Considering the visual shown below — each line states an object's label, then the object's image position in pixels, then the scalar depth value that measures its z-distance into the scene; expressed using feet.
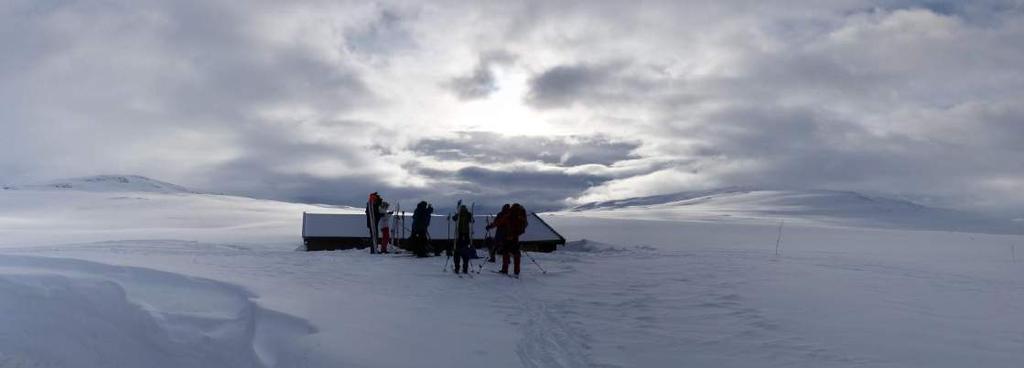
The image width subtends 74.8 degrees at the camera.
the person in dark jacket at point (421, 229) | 75.20
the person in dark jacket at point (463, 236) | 56.65
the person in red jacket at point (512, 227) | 56.85
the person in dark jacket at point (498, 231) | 57.41
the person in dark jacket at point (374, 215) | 77.41
